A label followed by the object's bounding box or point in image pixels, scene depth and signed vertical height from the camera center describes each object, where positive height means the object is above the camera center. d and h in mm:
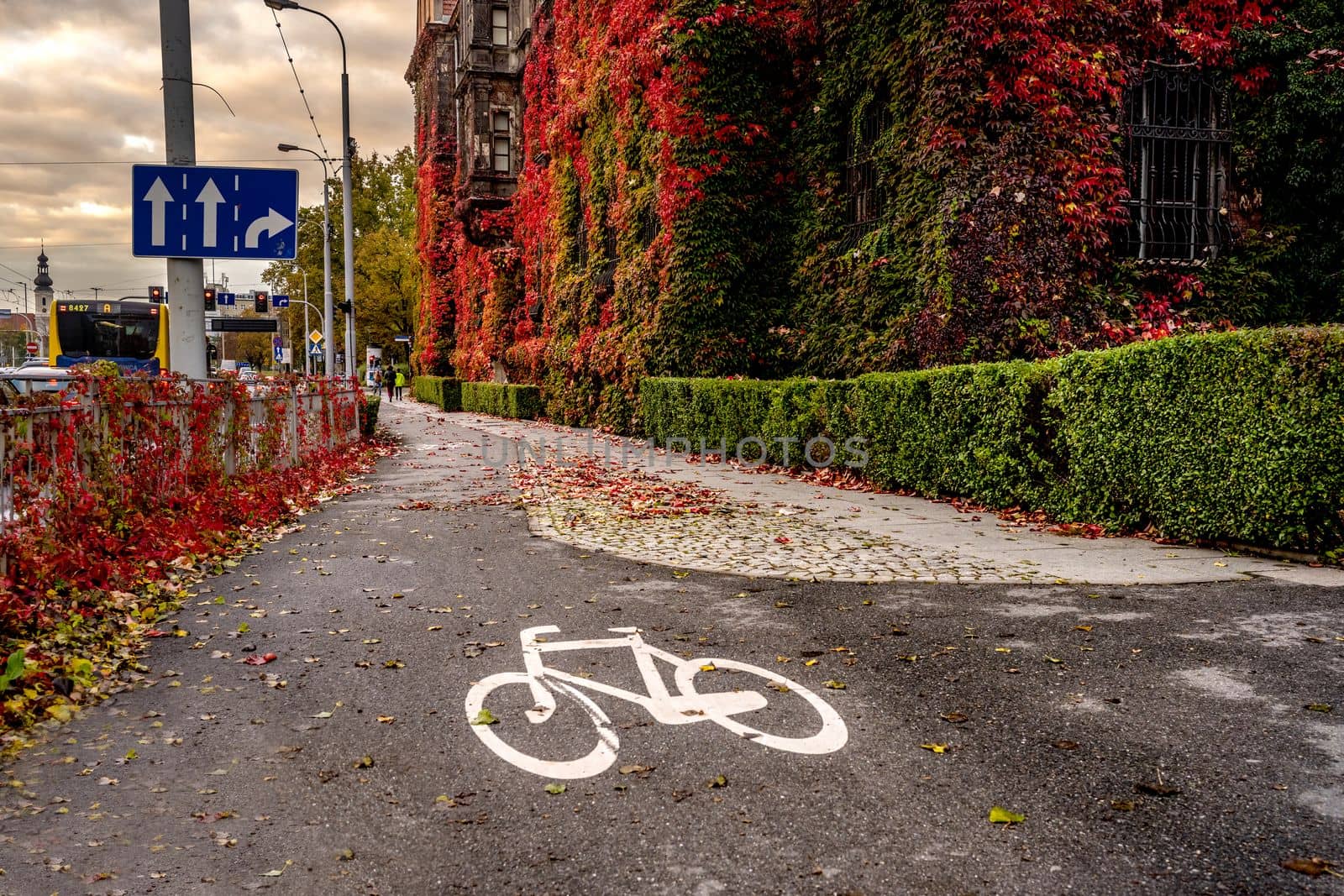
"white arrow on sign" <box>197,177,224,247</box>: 8516 +1622
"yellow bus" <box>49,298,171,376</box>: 31375 +1889
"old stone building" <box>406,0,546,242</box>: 40344 +12033
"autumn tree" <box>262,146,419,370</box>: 67875 +10010
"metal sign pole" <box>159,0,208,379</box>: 8484 +2182
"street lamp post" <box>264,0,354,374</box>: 27762 +5921
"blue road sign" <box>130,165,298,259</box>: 8344 +1576
